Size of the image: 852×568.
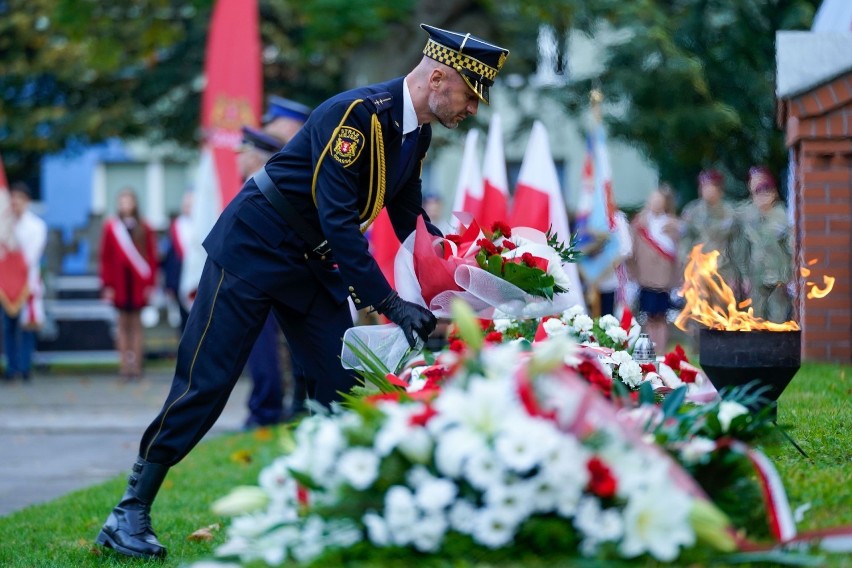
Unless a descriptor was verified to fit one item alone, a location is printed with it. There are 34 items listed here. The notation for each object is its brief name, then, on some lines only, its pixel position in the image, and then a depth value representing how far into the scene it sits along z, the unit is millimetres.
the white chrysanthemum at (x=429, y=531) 5719
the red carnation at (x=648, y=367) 10289
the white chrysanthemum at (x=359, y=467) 5855
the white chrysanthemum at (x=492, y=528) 5652
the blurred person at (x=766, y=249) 21406
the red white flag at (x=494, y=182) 20494
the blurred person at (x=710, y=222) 23687
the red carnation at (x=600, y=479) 5645
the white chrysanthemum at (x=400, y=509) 5719
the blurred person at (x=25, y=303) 30578
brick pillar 16375
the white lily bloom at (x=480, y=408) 5773
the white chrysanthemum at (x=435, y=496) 5676
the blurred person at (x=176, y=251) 30969
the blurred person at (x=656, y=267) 26891
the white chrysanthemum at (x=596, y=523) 5652
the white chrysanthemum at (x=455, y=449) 5645
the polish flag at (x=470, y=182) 22192
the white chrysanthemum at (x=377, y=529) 5766
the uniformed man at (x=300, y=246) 9695
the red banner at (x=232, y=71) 28453
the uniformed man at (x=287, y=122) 18562
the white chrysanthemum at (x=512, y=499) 5609
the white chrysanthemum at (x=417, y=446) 5844
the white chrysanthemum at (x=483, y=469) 5625
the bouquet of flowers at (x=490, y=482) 5629
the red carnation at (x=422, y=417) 5961
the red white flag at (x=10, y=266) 30406
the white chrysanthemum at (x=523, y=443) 5570
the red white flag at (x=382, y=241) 20975
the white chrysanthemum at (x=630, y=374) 9711
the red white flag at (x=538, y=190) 21266
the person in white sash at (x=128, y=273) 30953
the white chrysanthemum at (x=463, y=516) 5738
